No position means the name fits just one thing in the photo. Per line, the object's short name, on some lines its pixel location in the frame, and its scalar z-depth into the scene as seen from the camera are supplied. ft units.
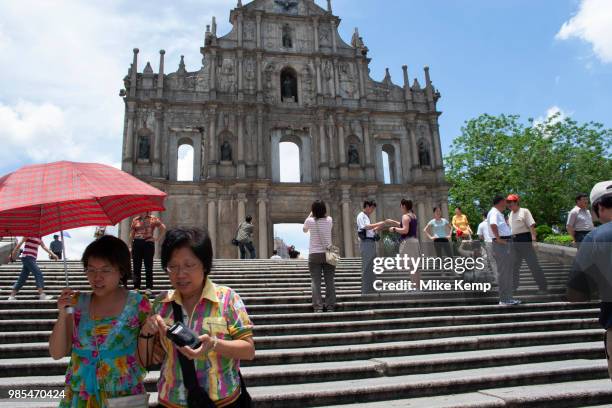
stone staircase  13.24
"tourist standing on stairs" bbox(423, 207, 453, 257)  29.76
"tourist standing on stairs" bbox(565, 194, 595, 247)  25.62
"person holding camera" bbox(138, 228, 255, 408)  6.57
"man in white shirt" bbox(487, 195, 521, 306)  23.43
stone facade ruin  71.51
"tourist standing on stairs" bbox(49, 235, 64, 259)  47.86
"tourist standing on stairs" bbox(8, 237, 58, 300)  23.32
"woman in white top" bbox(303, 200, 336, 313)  21.73
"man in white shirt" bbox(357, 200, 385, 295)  25.16
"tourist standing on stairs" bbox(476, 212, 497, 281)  24.79
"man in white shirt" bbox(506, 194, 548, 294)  25.12
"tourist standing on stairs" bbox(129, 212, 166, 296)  24.85
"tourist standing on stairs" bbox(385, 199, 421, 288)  24.94
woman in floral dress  7.23
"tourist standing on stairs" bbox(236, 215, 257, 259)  47.80
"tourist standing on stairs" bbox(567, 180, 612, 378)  8.66
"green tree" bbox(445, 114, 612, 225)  88.33
